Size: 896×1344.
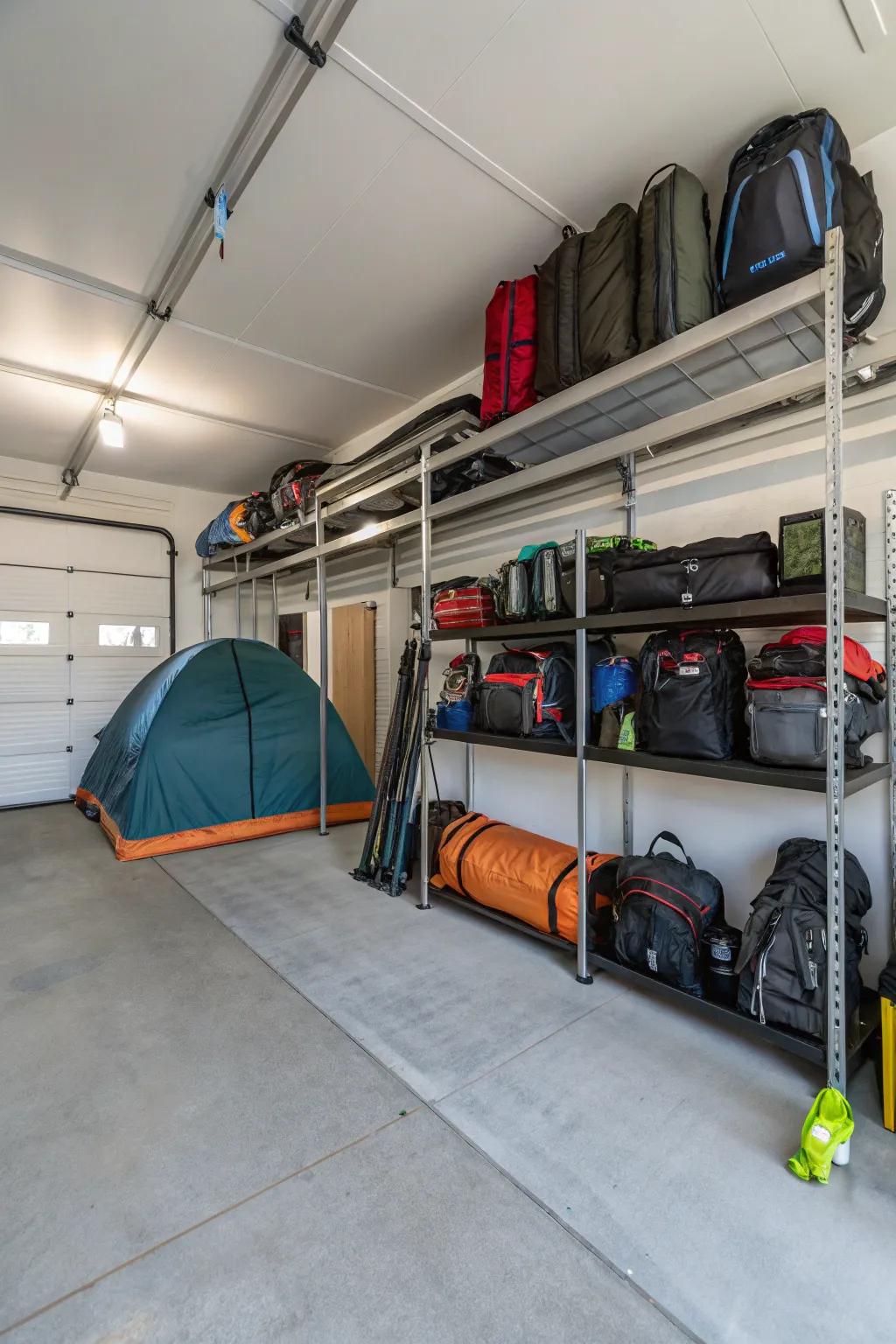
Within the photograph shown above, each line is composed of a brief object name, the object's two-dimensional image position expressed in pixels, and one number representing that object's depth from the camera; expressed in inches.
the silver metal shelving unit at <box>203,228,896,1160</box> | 62.2
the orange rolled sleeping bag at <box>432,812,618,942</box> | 94.2
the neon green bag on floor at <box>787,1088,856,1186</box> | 53.9
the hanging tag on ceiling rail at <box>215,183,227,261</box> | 87.7
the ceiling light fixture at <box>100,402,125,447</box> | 151.8
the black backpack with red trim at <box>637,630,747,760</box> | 76.7
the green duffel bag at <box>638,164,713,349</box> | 77.2
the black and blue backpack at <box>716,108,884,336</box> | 67.5
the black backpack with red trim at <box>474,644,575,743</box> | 100.7
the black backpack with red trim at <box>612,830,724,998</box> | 77.6
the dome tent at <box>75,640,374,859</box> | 153.9
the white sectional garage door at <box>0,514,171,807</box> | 212.4
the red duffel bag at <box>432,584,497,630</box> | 115.9
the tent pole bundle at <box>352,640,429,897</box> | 126.3
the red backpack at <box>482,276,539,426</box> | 97.0
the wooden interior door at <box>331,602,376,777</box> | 204.5
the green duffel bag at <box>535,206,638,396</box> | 83.3
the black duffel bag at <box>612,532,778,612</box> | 70.9
